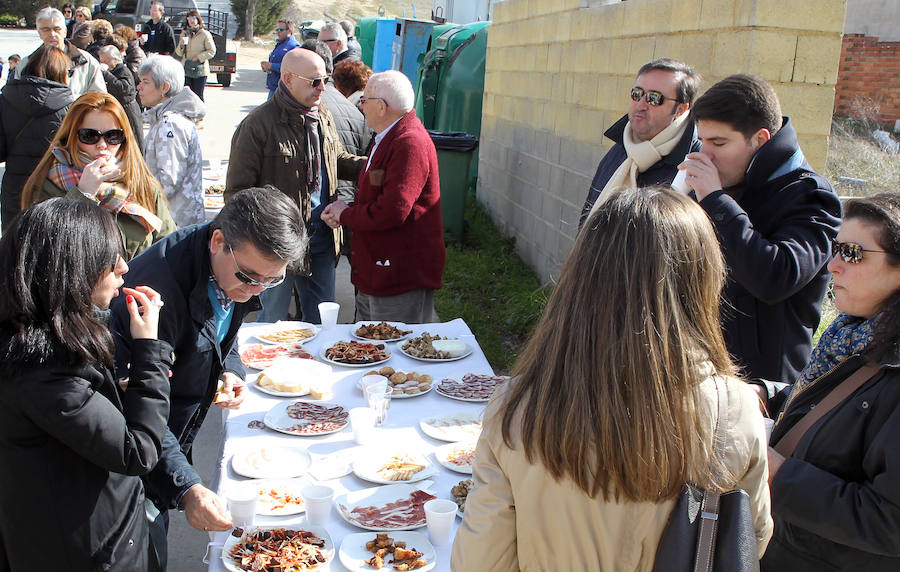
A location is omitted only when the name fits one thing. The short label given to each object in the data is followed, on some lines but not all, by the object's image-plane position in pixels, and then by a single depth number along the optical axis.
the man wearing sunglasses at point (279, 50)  11.51
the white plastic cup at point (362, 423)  2.70
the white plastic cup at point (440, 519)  2.10
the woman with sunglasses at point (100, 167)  3.56
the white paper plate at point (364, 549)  2.02
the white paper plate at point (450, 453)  2.52
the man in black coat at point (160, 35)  14.88
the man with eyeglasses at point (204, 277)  2.46
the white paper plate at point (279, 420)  2.78
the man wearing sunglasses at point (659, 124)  3.64
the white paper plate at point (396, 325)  3.90
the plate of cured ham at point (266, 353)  3.42
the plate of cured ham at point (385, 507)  2.21
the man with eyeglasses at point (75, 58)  7.58
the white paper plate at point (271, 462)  2.47
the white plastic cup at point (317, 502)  2.14
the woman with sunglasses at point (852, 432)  1.82
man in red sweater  4.40
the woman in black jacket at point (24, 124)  5.01
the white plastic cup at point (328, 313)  3.82
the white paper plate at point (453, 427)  2.78
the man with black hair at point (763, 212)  2.66
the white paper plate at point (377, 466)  2.45
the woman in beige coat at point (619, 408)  1.37
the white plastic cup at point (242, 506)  2.13
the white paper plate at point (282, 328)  3.85
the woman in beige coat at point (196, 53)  14.54
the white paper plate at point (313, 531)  1.99
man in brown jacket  4.55
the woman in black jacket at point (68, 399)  1.80
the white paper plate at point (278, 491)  2.27
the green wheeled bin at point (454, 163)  7.98
